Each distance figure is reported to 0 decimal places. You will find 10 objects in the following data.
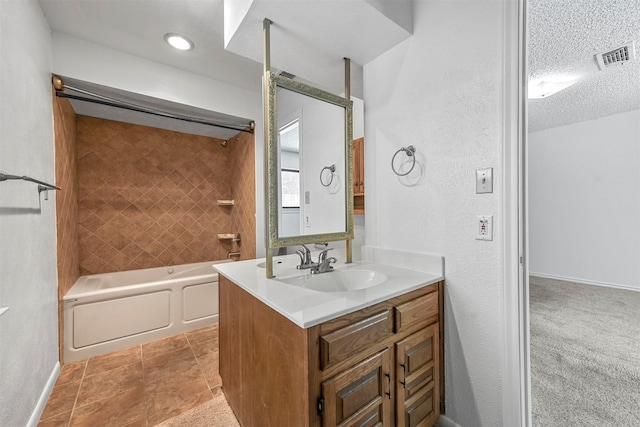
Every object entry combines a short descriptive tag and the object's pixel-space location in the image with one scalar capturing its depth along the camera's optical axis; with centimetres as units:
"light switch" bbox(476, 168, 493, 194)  121
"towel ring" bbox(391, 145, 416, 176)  152
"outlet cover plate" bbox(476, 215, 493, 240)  122
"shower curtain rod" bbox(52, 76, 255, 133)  201
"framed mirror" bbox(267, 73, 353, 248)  147
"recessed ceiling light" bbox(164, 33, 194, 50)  202
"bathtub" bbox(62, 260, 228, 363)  212
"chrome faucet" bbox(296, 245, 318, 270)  152
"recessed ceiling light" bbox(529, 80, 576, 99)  273
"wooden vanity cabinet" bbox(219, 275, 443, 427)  89
